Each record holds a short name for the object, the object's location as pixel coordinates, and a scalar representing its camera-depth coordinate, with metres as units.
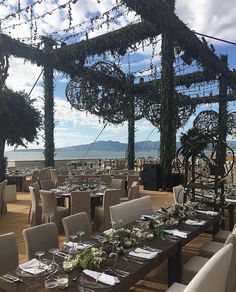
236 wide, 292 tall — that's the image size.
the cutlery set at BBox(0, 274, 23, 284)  1.70
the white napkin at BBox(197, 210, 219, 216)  3.25
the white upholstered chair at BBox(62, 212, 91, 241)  2.65
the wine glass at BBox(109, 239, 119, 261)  2.03
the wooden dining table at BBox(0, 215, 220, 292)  1.64
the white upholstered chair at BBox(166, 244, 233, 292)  1.49
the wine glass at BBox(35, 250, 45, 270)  1.86
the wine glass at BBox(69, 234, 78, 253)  2.08
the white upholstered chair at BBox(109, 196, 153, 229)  3.20
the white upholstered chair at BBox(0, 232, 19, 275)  2.14
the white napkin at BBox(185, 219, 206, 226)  2.89
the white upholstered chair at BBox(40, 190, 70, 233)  4.41
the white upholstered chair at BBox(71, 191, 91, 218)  4.36
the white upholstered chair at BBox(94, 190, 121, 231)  4.39
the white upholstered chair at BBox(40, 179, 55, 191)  5.70
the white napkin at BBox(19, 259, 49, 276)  1.81
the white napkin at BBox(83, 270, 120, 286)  1.69
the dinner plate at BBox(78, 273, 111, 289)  1.64
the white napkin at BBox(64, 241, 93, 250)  2.21
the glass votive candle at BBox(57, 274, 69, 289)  1.62
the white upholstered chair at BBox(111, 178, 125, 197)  5.96
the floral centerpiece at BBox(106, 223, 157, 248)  2.26
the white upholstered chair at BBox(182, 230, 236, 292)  2.17
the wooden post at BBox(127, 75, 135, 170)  12.09
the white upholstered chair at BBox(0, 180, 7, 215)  5.59
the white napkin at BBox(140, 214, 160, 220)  3.09
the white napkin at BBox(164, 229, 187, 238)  2.52
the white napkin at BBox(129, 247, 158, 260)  2.07
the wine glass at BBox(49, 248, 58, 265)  1.99
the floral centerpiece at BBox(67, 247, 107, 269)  1.86
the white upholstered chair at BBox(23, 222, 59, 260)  2.29
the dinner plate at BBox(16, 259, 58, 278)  1.77
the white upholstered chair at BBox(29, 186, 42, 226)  4.73
